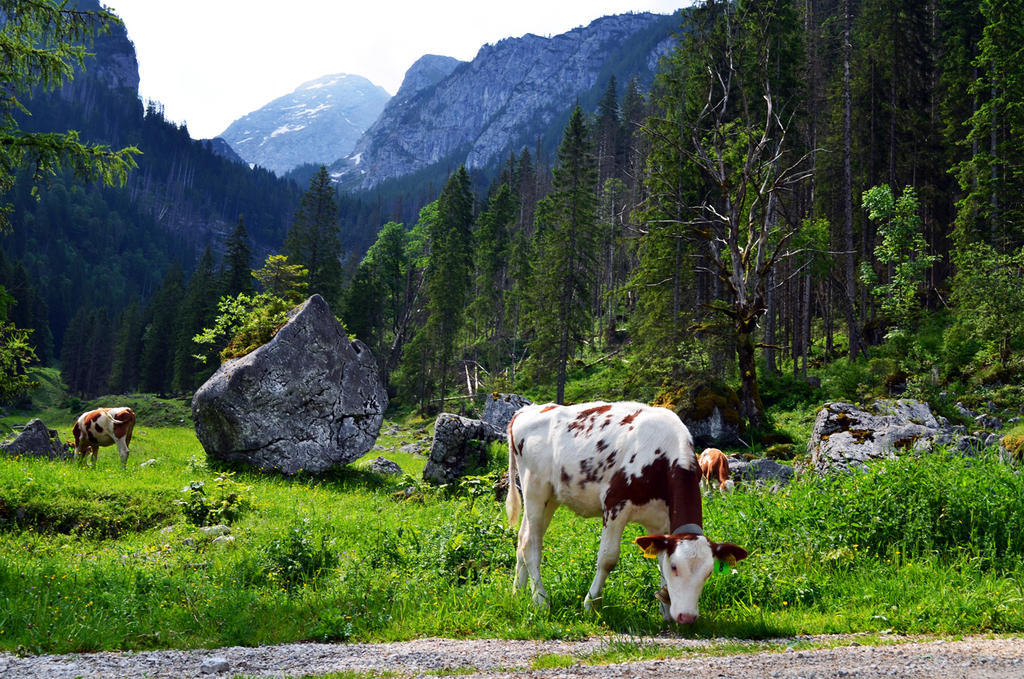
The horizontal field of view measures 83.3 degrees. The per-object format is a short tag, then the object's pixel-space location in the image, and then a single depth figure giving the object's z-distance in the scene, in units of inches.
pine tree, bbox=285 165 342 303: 2113.7
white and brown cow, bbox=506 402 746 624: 214.7
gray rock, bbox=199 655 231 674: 198.1
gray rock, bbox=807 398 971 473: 464.1
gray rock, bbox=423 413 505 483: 608.1
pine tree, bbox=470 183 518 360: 2078.0
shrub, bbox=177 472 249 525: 436.1
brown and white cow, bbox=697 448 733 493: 505.7
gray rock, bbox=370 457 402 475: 714.1
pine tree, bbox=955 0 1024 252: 1075.3
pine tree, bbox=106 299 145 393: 3058.6
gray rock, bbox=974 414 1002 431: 641.7
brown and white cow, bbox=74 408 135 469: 608.7
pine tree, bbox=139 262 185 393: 2610.7
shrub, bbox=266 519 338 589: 317.1
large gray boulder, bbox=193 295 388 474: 634.2
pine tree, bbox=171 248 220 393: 2221.9
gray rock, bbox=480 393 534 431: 874.8
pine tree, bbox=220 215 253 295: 2052.2
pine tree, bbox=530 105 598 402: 1423.5
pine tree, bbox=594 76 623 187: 2957.7
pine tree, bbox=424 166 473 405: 1787.6
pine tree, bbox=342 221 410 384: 2155.5
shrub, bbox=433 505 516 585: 306.0
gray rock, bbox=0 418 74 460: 596.4
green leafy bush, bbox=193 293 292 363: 741.3
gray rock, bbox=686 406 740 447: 808.3
